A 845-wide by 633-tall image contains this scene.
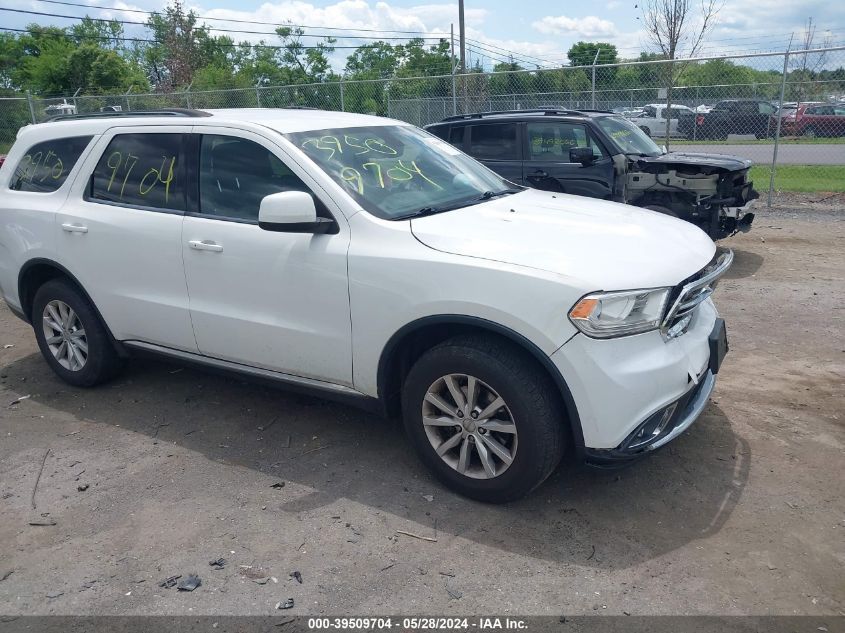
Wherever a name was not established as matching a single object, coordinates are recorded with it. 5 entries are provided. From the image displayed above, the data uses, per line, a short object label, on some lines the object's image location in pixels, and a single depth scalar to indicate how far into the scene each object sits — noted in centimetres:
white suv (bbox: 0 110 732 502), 313
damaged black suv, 807
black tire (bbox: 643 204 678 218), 826
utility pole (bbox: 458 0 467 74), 2186
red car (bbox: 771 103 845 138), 1582
